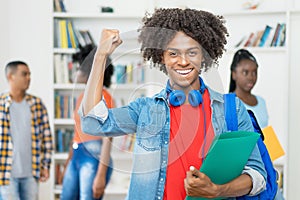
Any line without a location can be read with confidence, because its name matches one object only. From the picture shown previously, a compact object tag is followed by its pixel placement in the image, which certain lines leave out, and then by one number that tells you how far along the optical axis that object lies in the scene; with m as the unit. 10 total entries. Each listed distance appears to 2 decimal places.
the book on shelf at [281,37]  4.73
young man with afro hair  1.44
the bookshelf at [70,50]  5.04
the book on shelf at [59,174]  5.18
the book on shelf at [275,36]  4.73
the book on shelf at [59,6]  5.07
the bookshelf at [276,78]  4.71
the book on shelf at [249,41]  4.83
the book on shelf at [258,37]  4.80
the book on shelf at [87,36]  5.10
